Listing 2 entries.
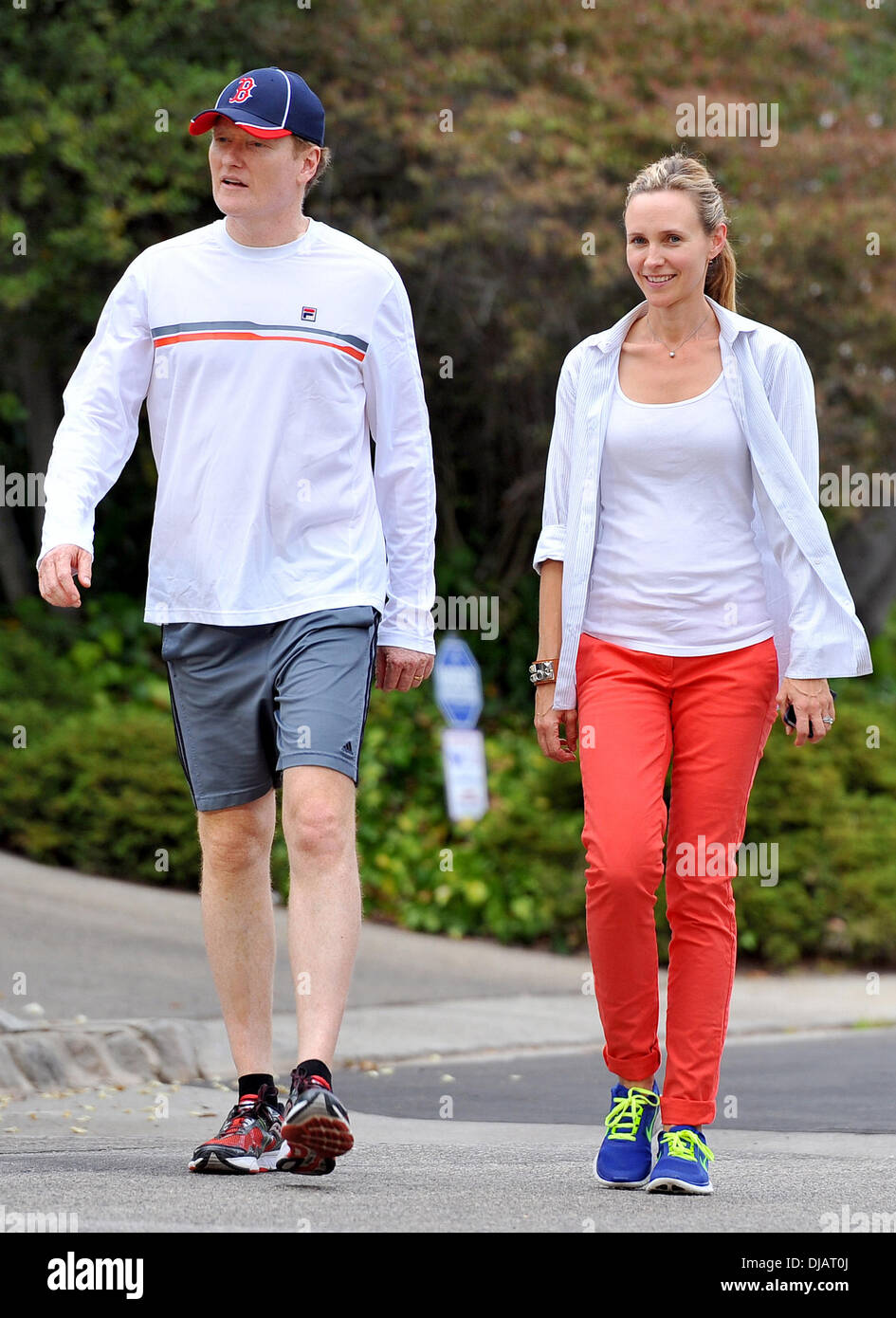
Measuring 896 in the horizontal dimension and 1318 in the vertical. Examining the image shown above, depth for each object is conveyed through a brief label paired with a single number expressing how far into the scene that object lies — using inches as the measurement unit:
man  317.1
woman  316.2
